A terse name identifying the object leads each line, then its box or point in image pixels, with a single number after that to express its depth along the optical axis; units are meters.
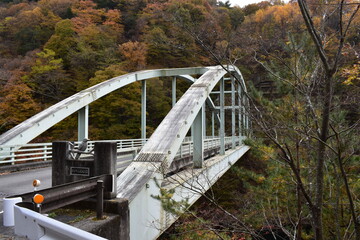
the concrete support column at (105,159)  3.64
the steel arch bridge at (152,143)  4.18
